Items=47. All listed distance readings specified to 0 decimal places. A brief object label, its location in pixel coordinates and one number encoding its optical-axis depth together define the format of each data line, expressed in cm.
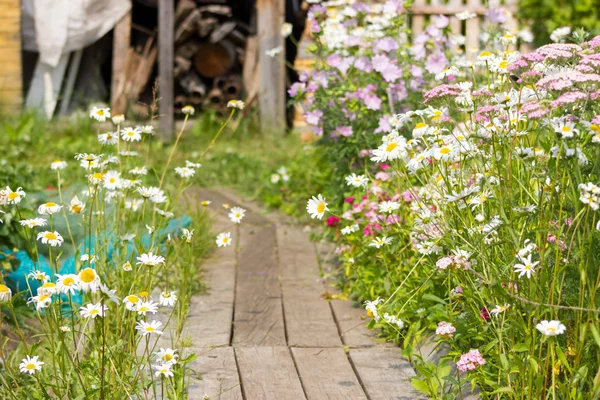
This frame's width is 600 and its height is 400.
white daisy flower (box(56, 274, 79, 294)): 203
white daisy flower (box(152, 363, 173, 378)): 225
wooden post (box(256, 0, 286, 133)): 744
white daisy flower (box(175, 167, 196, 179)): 317
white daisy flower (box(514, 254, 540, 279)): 213
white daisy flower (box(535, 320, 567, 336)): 192
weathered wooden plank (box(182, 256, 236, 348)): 326
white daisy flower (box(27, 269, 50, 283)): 225
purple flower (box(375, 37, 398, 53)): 418
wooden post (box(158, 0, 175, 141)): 719
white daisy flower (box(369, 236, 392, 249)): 298
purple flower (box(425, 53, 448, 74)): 414
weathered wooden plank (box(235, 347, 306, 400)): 275
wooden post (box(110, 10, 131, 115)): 734
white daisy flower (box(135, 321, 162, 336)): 222
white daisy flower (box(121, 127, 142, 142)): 308
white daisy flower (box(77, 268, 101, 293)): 198
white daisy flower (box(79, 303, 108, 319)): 222
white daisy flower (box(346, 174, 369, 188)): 305
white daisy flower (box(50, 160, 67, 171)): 303
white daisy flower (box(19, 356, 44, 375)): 227
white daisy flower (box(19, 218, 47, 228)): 245
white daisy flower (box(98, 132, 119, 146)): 304
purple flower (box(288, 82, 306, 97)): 424
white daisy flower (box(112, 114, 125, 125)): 322
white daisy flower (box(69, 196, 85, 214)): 278
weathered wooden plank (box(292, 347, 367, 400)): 276
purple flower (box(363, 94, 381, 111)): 417
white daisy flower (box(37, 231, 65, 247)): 231
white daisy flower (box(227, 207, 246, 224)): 319
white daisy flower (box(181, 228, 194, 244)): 283
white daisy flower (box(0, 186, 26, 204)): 237
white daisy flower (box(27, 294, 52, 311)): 212
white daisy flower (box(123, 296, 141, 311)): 227
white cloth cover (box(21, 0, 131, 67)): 723
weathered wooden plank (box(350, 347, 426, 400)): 277
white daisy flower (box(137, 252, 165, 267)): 242
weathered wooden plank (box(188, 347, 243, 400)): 272
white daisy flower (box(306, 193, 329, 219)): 286
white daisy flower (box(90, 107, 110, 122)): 296
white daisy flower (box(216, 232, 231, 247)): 326
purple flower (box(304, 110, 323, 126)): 435
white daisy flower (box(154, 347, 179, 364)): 227
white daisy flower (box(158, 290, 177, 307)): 253
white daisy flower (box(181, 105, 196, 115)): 324
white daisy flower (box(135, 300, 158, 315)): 227
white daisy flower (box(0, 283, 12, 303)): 207
